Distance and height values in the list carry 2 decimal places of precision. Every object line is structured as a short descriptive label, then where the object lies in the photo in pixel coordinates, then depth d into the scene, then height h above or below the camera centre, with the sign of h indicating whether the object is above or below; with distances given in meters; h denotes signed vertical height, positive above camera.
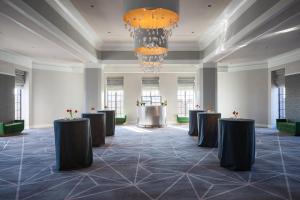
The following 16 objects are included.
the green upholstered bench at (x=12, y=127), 7.90 -1.11
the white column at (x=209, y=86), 9.40 +0.72
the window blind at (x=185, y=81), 12.32 +1.25
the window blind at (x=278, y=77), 9.69 +1.19
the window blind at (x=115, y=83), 12.14 +1.12
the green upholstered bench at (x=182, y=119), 11.85 -1.11
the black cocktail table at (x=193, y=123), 7.72 -0.89
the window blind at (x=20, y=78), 9.41 +1.15
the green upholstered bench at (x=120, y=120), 11.46 -1.13
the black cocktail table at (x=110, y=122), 7.80 -0.85
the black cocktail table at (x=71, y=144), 3.93 -0.88
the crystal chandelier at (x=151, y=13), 3.76 +1.80
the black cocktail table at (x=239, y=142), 3.94 -0.86
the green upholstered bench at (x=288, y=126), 8.08 -1.11
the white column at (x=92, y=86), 9.39 +0.72
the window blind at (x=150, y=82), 12.22 +1.19
